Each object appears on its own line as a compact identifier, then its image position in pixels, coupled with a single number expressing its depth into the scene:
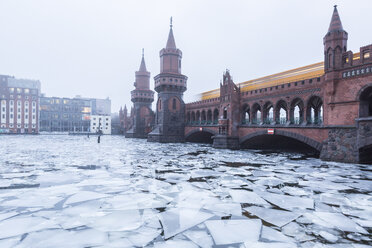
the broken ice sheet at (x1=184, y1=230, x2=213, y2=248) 4.19
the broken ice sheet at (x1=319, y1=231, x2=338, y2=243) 4.36
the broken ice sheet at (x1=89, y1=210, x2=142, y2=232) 4.87
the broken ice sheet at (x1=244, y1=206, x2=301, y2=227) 5.27
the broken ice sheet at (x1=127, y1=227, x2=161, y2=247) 4.24
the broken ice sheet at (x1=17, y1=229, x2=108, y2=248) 4.06
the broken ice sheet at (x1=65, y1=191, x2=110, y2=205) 6.67
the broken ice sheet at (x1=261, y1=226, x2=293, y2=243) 4.36
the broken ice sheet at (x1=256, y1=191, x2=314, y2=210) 6.29
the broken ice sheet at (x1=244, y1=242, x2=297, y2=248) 4.09
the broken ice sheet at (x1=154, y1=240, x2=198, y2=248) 4.11
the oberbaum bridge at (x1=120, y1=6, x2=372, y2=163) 14.88
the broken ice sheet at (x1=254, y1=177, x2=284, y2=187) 8.91
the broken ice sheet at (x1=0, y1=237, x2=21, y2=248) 4.00
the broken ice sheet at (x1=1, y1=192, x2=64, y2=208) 6.16
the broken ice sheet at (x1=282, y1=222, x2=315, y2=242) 4.42
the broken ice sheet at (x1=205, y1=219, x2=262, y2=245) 4.36
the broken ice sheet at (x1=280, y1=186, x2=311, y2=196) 7.54
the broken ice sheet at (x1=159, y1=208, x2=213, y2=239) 4.80
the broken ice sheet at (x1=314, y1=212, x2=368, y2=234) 4.88
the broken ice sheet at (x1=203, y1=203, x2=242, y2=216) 5.74
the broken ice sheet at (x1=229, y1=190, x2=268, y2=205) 6.70
